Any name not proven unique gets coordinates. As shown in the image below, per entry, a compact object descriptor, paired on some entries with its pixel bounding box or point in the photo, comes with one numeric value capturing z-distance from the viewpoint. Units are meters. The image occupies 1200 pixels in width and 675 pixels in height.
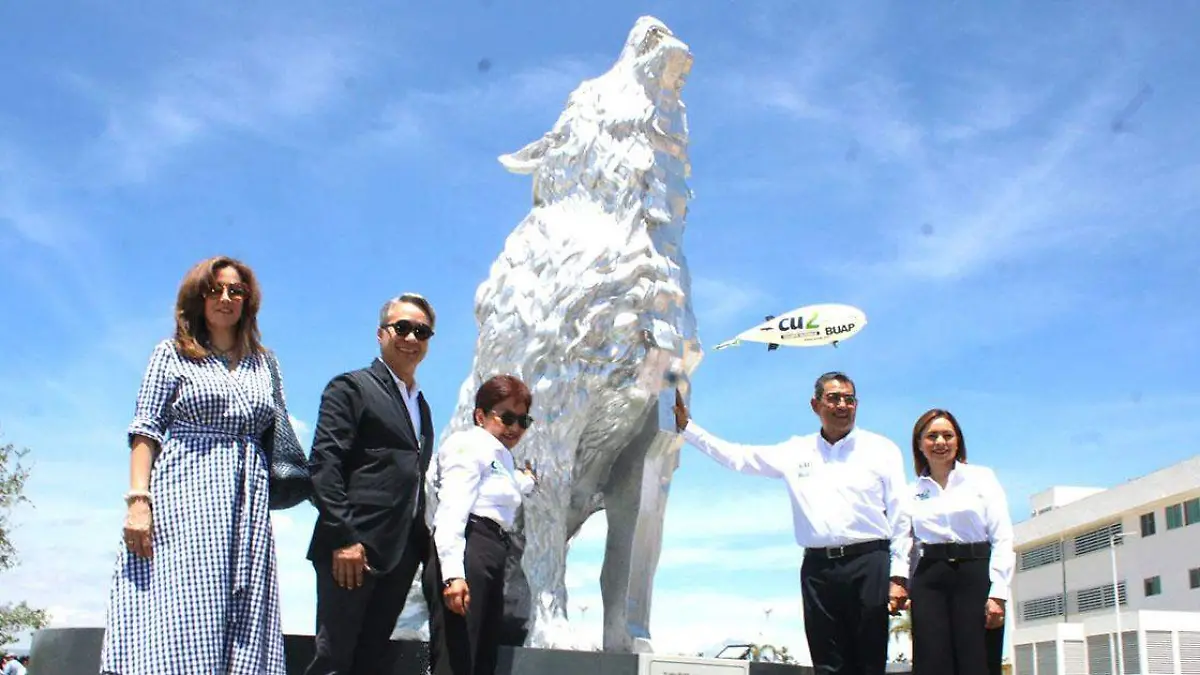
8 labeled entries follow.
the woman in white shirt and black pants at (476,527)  3.68
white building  32.03
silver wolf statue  5.67
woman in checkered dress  3.05
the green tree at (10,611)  19.77
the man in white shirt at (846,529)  4.33
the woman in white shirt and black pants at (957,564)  4.32
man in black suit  3.50
